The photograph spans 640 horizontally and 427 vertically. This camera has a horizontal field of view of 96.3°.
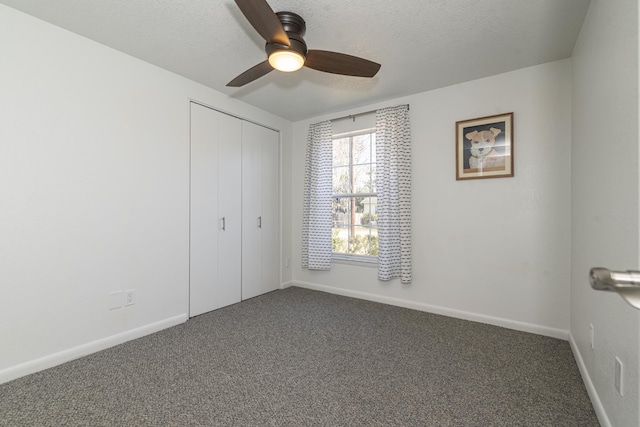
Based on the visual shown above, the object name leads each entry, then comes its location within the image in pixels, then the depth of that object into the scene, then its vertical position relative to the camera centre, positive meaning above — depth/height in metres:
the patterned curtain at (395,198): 3.16 +0.15
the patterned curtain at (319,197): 3.74 +0.19
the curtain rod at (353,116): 3.51 +1.21
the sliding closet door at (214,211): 2.96 +0.00
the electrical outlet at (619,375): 1.23 -0.72
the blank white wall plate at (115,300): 2.32 -0.73
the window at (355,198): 3.60 +0.18
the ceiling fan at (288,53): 1.55 +1.05
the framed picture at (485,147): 2.68 +0.63
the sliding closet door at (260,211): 3.52 +0.01
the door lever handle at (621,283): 0.50 -0.13
